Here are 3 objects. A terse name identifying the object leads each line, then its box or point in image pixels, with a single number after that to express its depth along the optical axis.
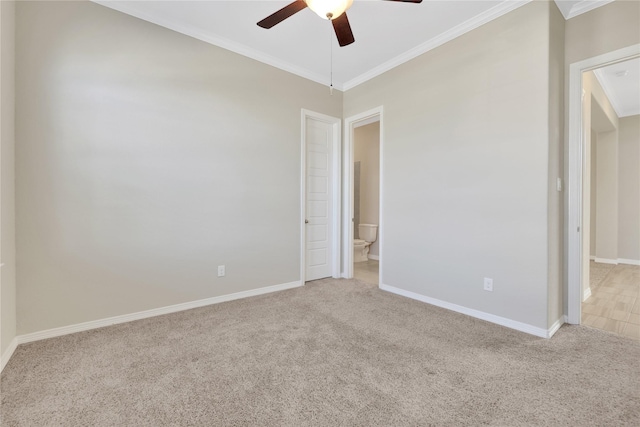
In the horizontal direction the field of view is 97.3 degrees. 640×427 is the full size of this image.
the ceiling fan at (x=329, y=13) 1.75
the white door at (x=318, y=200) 3.98
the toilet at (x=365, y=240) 5.57
